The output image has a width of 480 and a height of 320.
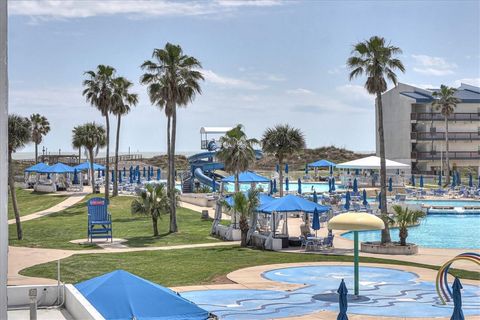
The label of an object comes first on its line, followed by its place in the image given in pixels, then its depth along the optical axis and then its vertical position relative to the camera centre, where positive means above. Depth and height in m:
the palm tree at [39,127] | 79.56 +3.15
